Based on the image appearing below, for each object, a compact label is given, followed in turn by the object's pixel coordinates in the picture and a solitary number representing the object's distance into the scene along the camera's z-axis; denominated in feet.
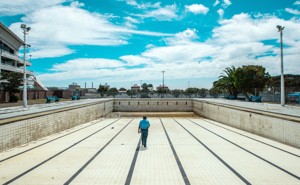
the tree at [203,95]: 173.51
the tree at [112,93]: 181.10
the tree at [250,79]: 131.34
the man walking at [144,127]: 32.04
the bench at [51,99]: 111.48
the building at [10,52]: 140.20
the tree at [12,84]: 113.27
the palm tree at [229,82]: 142.72
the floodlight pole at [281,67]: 64.34
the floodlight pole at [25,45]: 62.69
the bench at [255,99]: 106.46
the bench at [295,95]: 90.74
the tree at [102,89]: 307.95
